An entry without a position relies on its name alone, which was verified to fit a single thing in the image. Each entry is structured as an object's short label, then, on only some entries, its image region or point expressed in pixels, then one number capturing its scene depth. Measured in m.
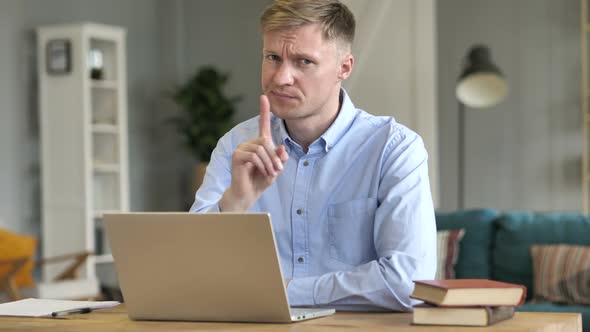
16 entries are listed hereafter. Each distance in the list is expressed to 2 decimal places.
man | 1.95
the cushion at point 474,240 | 4.89
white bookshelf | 7.27
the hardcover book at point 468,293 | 1.62
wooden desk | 1.63
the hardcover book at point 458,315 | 1.61
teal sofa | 4.80
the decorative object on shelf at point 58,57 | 7.25
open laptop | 1.65
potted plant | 8.10
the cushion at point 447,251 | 4.80
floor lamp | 6.39
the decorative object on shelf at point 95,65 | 7.40
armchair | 6.00
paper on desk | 1.96
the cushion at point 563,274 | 4.61
